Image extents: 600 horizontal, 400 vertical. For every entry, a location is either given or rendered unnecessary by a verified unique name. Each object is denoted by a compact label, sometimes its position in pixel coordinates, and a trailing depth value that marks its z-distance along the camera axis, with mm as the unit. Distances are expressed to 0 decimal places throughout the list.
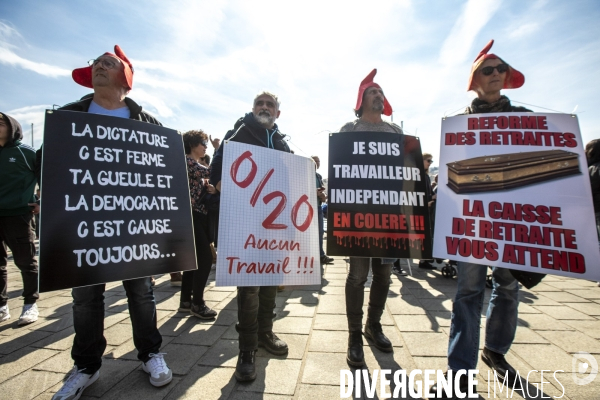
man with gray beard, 2029
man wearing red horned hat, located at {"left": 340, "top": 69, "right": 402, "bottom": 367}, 2227
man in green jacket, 3049
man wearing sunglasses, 1853
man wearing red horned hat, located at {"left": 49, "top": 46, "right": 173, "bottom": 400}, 1848
